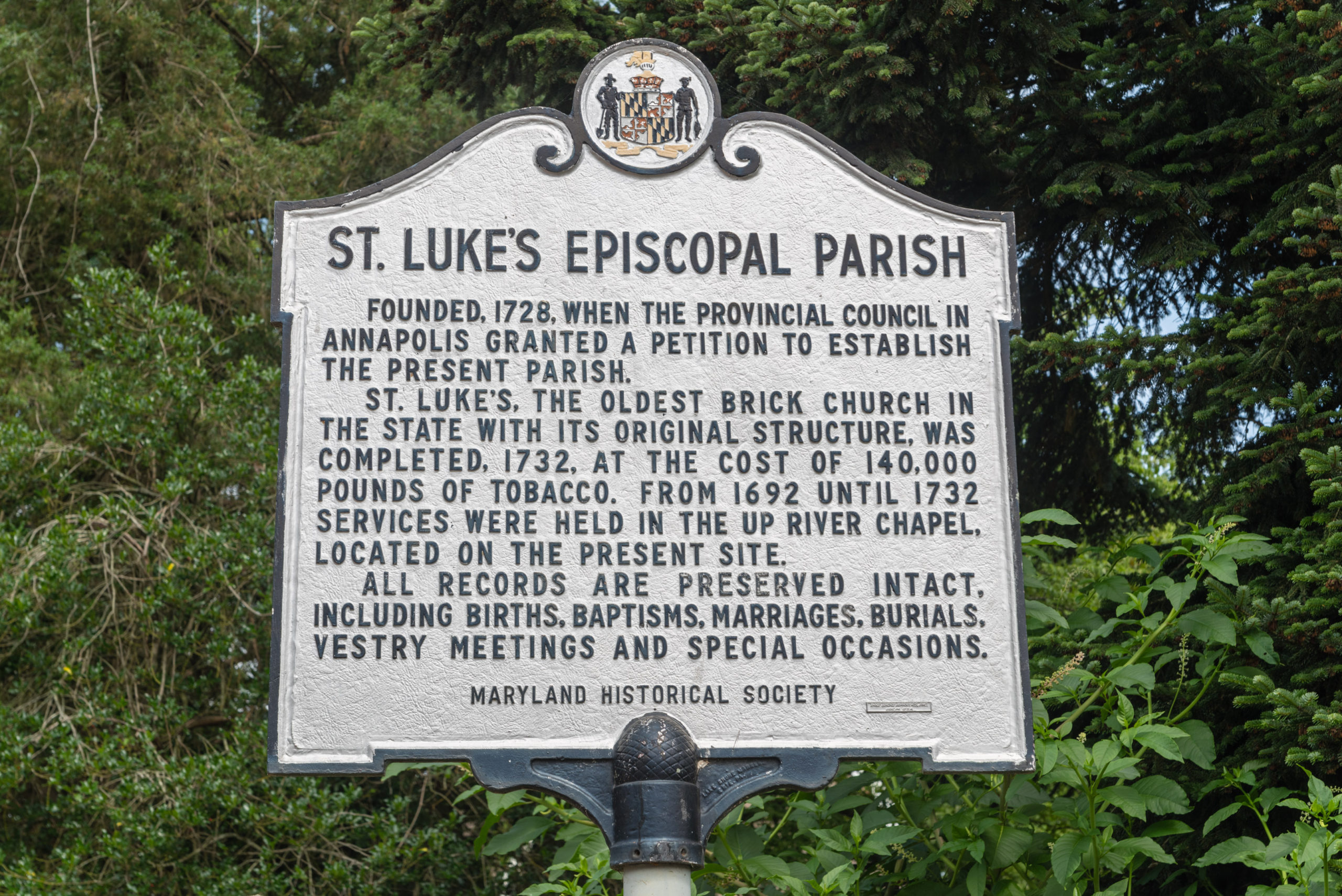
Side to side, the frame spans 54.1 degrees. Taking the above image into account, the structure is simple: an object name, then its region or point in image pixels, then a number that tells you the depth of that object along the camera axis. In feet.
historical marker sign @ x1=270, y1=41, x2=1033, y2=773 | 14.71
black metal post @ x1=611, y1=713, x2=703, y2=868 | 14.24
